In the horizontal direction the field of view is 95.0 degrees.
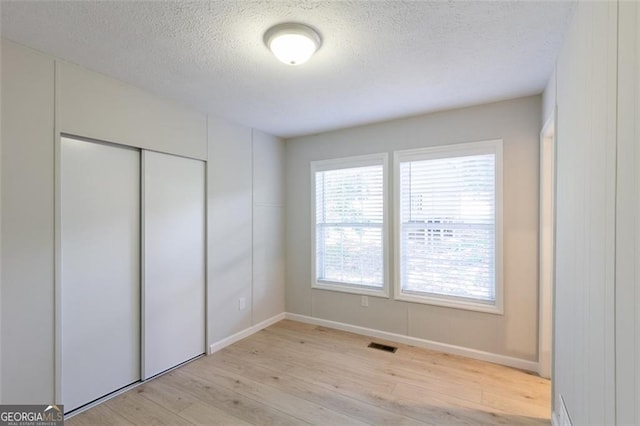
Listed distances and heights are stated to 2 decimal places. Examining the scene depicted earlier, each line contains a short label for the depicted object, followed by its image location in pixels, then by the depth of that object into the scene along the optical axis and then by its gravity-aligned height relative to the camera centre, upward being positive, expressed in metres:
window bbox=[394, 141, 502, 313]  2.91 -0.14
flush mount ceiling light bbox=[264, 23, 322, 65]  1.69 +1.01
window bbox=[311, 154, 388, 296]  3.54 -0.16
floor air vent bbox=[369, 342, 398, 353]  3.17 -1.49
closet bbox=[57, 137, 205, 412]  2.15 -0.46
